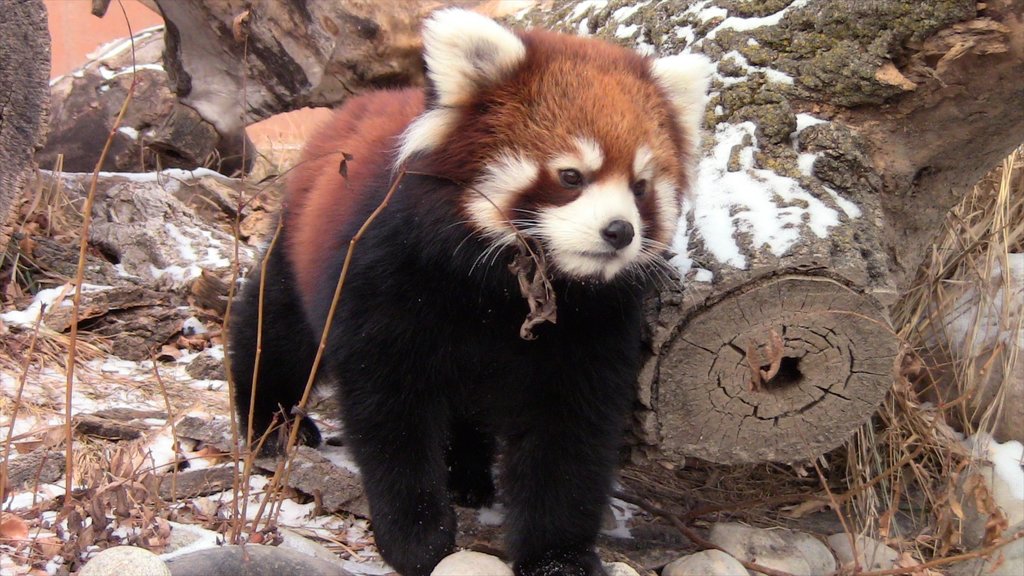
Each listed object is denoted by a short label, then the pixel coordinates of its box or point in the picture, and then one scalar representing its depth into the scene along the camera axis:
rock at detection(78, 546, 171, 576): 1.83
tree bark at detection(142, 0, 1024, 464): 2.54
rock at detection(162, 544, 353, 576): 2.02
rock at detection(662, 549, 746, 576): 2.68
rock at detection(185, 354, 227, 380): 4.00
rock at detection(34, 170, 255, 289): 4.68
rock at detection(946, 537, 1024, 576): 3.18
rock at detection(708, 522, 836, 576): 2.95
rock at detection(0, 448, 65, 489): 2.71
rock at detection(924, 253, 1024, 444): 3.49
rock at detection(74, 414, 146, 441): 3.15
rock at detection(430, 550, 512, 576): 2.33
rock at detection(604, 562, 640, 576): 2.63
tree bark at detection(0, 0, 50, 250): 2.90
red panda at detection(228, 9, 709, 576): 2.27
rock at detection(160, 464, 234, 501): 2.89
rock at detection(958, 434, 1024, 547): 3.29
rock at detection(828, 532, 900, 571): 3.01
